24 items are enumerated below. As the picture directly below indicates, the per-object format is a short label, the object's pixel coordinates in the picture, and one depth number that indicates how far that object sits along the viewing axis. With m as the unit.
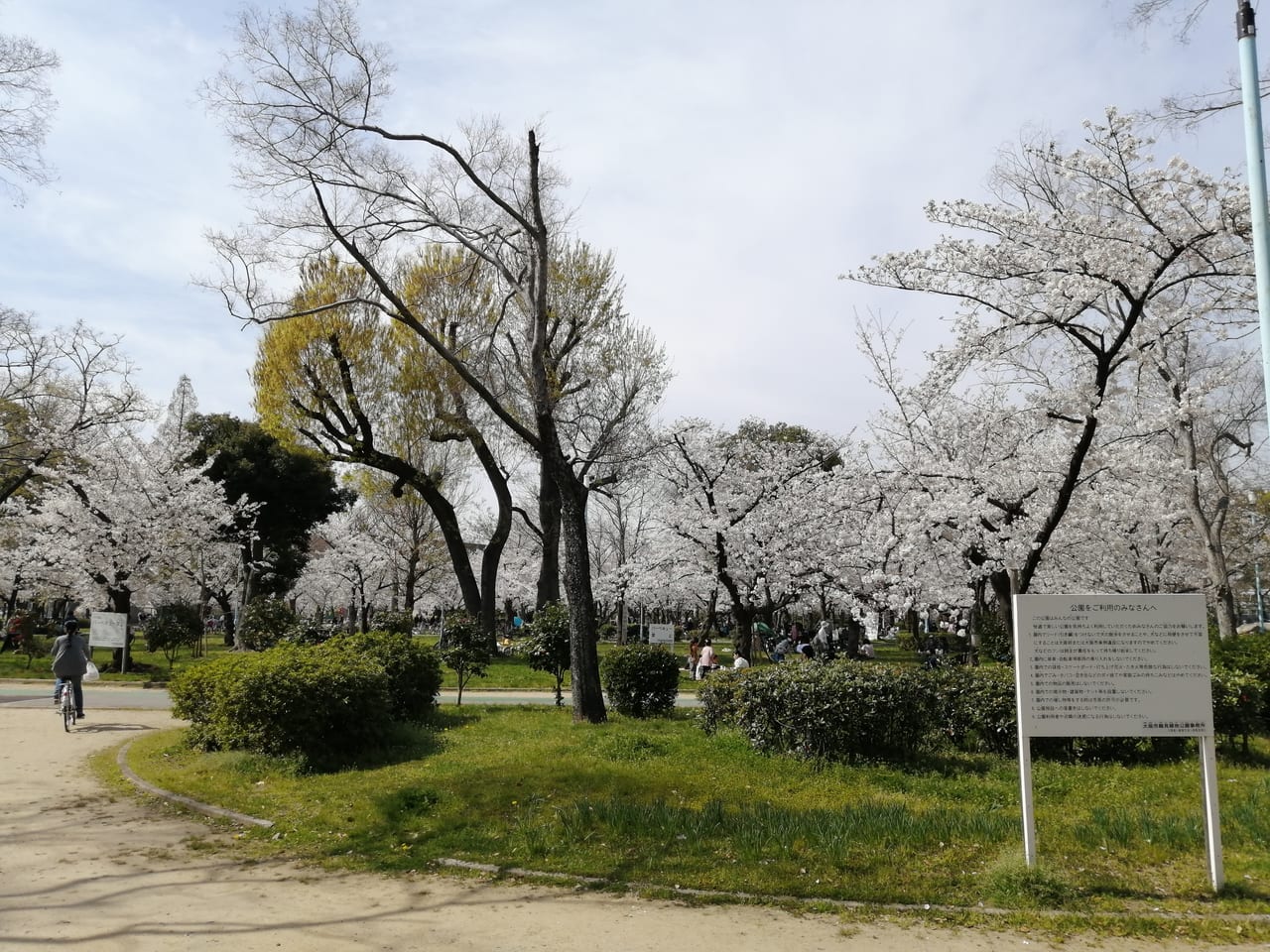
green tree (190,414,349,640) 39.41
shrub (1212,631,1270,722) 11.41
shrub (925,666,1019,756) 9.90
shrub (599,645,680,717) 13.08
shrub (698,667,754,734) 10.67
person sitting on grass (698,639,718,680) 21.09
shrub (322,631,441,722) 11.96
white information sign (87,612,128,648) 21.48
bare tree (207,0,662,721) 12.12
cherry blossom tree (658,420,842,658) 26.73
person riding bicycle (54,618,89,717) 13.02
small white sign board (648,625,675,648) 22.95
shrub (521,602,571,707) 14.39
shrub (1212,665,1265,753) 10.11
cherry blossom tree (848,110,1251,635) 11.00
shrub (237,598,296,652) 22.08
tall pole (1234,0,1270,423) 6.26
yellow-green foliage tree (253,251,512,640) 23.83
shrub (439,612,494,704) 15.37
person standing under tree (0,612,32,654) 24.73
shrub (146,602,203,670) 25.77
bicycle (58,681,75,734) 12.73
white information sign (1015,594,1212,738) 5.79
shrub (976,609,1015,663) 25.37
